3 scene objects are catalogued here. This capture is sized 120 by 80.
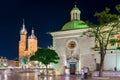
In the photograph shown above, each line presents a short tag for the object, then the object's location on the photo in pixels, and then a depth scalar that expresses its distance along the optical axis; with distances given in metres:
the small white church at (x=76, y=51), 18.69
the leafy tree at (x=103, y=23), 13.24
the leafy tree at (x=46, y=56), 20.75
